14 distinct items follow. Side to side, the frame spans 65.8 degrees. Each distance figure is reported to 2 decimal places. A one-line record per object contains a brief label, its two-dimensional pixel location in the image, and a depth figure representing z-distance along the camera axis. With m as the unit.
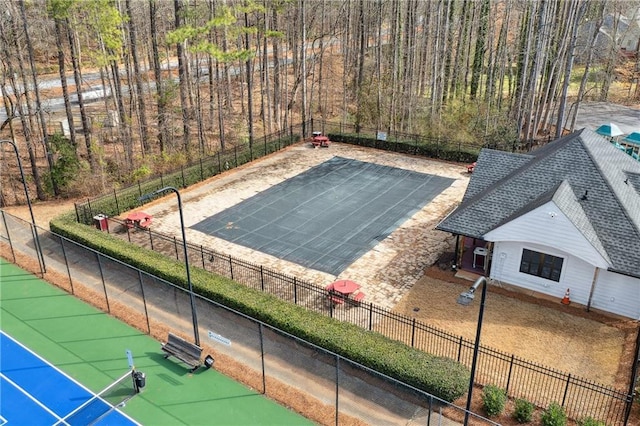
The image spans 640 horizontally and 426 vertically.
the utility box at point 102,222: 25.69
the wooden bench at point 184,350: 16.70
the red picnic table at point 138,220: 26.05
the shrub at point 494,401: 14.21
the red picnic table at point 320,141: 39.25
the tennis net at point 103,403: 14.66
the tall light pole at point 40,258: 22.48
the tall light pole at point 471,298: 10.93
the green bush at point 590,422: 12.99
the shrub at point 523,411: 13.96
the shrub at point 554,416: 13.51
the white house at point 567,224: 18.81
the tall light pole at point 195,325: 16.19
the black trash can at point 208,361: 16.69
